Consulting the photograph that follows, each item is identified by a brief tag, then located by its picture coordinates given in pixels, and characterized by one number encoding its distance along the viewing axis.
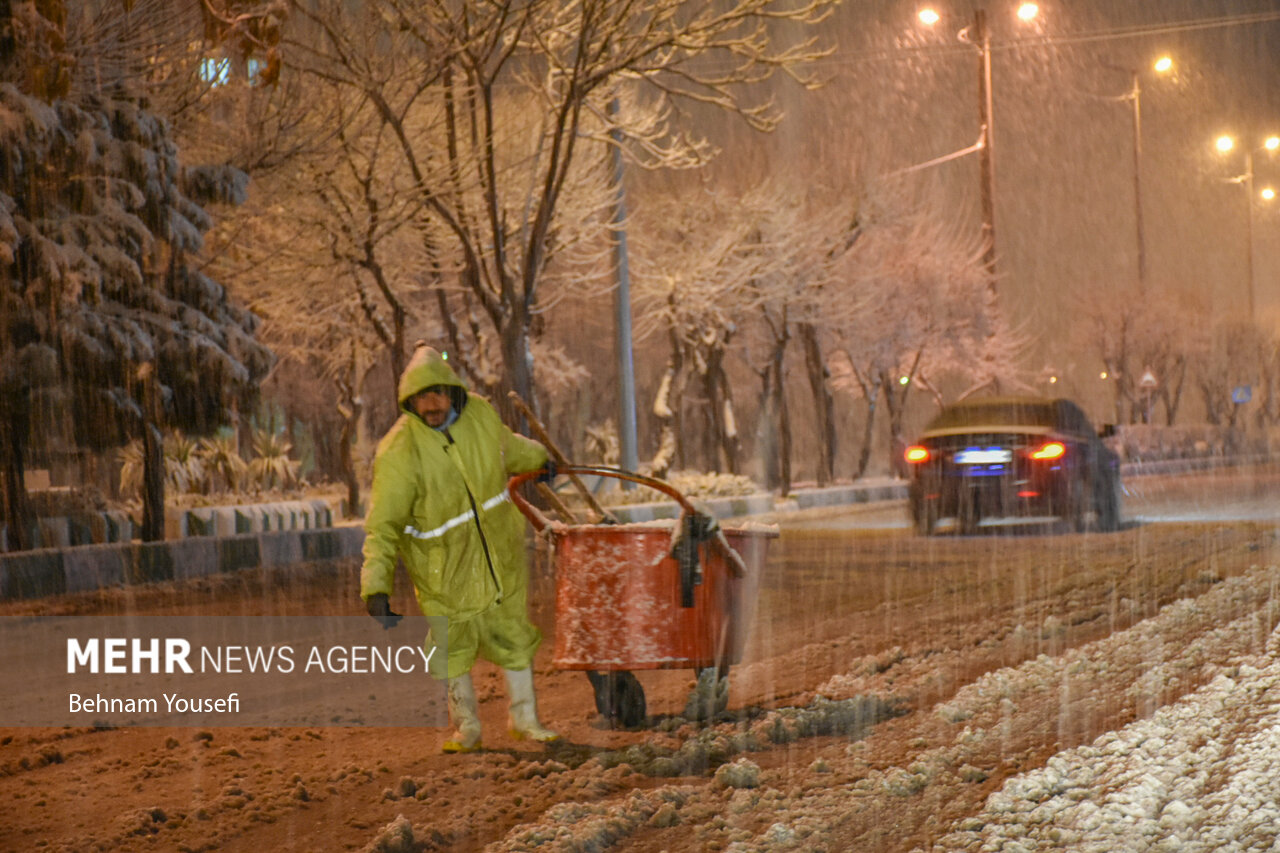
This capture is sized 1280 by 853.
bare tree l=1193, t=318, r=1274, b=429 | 85.19
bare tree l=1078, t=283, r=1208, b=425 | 72.38
